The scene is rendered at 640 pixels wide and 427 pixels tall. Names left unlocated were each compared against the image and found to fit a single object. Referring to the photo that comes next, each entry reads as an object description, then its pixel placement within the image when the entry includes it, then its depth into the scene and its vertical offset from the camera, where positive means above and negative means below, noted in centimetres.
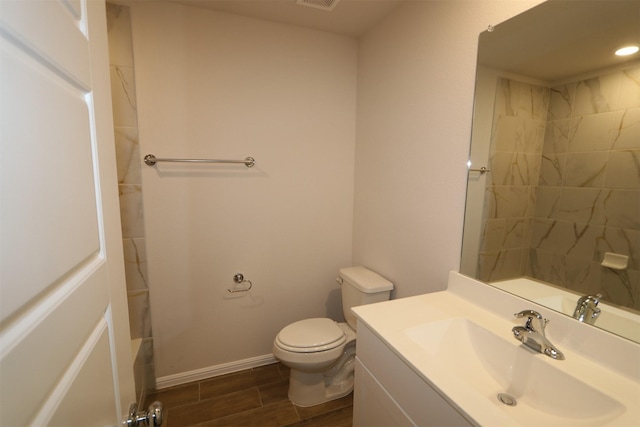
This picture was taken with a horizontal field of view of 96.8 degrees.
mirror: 82 +6
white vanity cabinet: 77 -69
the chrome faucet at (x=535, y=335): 87 -50
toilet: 162 -100
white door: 31 -7
